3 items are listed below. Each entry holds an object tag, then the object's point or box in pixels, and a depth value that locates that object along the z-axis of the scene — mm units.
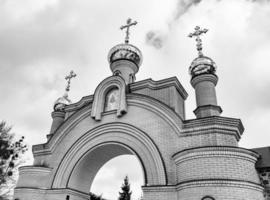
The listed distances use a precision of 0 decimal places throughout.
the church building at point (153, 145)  5988
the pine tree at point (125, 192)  24317
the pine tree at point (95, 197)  20114
